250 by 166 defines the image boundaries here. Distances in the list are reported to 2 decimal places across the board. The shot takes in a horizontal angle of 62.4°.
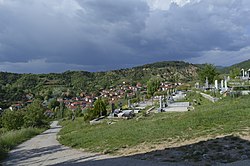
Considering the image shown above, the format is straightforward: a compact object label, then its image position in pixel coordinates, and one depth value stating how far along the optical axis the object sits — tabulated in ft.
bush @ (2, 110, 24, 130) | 108.02
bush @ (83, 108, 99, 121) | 95.85
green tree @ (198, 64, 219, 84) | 121.68
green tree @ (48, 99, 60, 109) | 259.74
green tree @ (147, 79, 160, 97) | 145.02
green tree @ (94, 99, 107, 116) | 94.71
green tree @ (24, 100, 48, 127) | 118.16
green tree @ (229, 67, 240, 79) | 144.55
